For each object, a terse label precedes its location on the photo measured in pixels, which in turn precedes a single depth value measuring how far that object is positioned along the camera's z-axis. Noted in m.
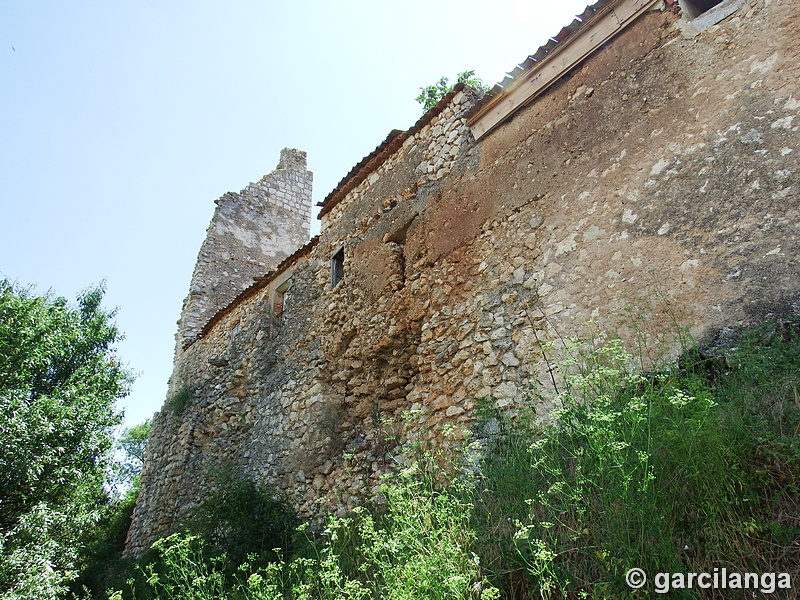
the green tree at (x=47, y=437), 7.49
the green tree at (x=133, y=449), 21.89
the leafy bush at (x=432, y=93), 13.78
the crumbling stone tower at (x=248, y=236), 12.74
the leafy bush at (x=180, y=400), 10.56
